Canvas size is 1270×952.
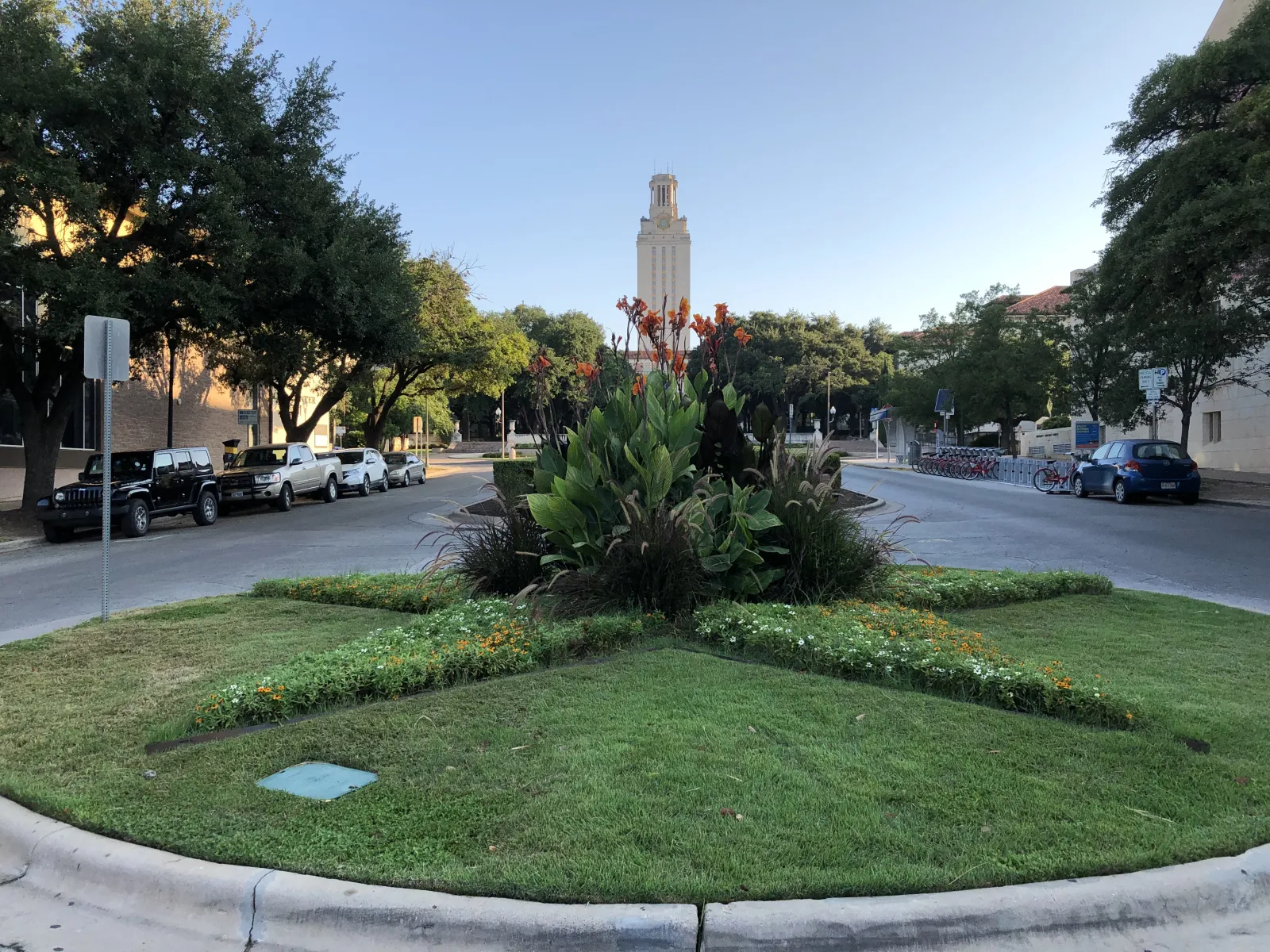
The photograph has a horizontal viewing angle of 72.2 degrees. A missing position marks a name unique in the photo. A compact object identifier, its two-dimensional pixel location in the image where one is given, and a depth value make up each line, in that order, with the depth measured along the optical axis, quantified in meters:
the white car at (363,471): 28.86
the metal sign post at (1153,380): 22.44
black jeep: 15.89
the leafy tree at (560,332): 69.79
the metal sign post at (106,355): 8.00
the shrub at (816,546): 7.45
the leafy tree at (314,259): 18.58
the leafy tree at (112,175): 15.62
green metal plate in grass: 3.85
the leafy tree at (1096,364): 27.83
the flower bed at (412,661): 4.88
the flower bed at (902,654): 4.74
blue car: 20.31
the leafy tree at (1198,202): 15.13
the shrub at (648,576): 6.77
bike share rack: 30.75
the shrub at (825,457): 8.42
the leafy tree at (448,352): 32.50
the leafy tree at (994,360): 38.72
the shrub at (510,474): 17.16
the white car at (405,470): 34.34
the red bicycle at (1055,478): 26.00
